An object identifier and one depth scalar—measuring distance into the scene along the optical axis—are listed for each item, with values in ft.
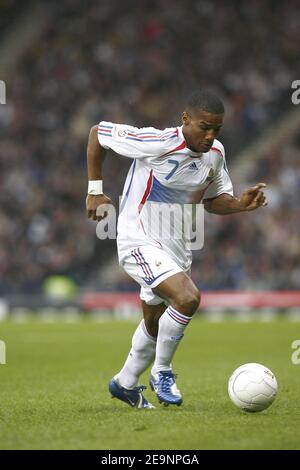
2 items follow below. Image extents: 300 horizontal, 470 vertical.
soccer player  47.16
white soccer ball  46.68
